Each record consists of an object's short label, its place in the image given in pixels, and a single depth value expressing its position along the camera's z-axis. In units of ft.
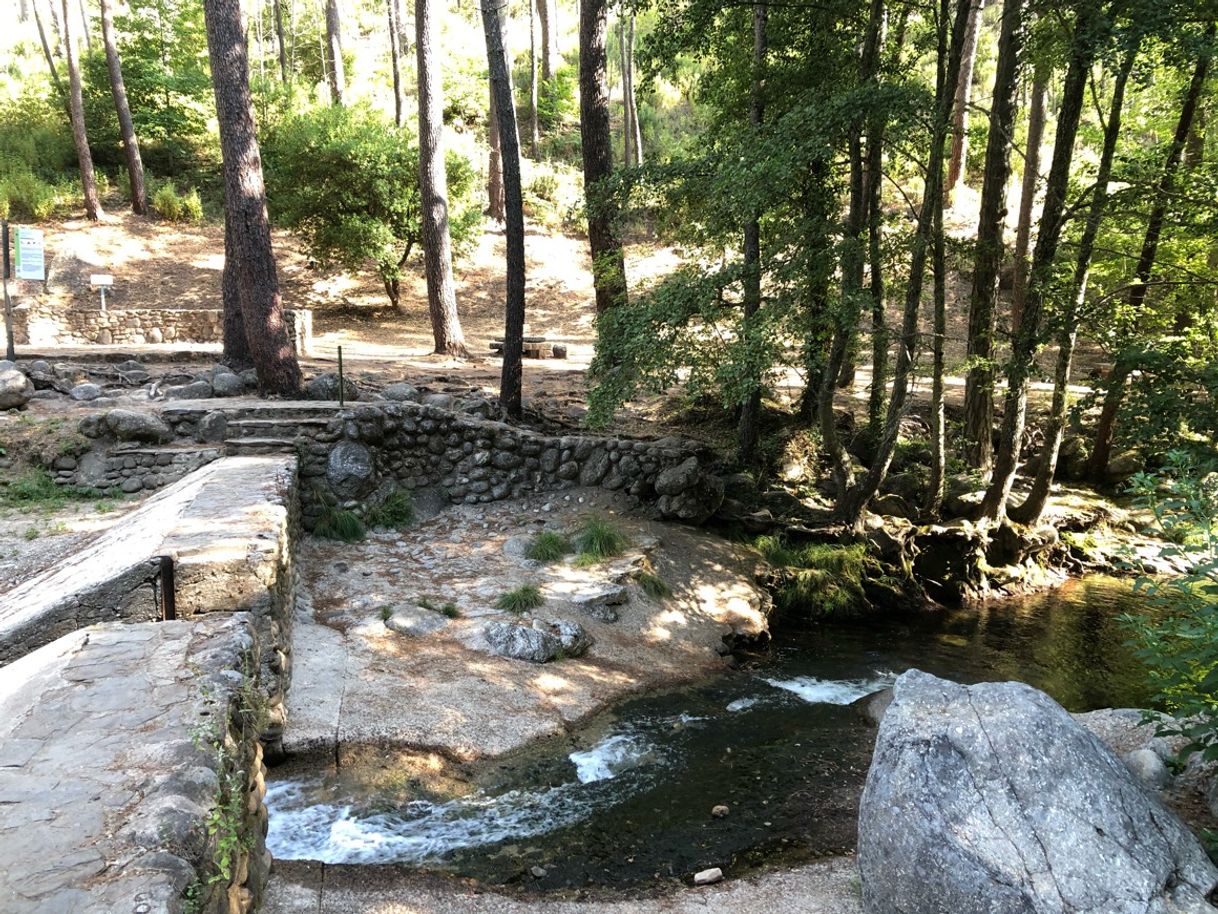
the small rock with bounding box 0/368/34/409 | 35.19
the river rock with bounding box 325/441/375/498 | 32.83
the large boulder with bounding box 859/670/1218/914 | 11.75
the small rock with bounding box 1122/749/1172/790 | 15.84
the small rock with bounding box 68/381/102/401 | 37.63
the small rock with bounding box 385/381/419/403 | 38.93
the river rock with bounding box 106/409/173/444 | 32.42
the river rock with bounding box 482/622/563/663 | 24.41
